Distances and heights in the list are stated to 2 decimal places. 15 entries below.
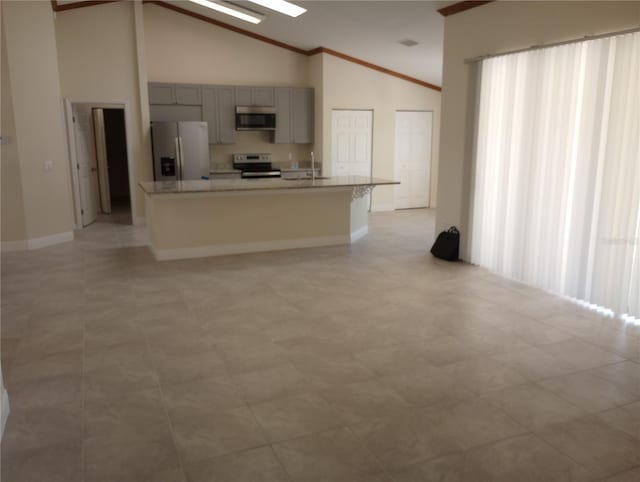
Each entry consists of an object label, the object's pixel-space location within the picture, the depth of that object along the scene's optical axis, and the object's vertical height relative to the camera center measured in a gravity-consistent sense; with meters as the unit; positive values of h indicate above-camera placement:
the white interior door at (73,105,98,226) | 8.03 -0.16
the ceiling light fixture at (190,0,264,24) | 6.66 +1.84
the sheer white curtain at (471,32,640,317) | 3.92 -0.17
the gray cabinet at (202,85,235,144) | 8.43 +0.63
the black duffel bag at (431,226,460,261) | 5.97 -1.10
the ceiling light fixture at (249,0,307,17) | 5.99 +1.71
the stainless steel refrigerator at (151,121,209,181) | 7.97 +0.02
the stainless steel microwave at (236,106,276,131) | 8.62 +0.54
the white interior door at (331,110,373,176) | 9.04 +0.16
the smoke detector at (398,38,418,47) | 7.30 +1.55
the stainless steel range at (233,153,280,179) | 8.69 -0.27
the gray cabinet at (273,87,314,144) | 8.91 +0.62
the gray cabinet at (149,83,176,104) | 8.13 +0.90
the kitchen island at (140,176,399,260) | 5.88 -0.78
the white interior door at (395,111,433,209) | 9.65 -0.14
